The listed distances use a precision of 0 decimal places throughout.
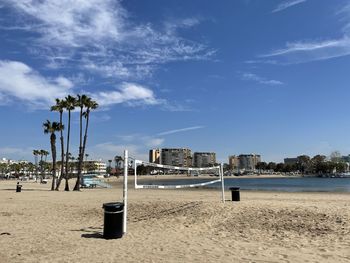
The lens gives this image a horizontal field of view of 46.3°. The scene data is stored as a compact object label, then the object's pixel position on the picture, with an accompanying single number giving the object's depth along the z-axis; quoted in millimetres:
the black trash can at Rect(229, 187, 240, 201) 17375
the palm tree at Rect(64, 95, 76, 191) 38781
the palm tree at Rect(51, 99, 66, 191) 38959
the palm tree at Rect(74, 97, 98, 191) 38456
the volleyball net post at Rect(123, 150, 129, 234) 10915
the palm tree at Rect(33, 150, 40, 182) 122400
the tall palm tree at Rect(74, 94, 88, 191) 38438
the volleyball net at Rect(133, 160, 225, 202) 11831
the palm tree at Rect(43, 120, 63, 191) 41094
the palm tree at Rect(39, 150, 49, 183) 119500
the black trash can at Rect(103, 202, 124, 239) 10141
